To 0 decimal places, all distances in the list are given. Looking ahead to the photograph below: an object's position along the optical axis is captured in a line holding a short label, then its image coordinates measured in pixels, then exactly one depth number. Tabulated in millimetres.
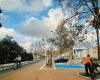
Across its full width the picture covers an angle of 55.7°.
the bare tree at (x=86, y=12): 7559
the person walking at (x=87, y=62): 7817
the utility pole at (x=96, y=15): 7507
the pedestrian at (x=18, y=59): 12721
